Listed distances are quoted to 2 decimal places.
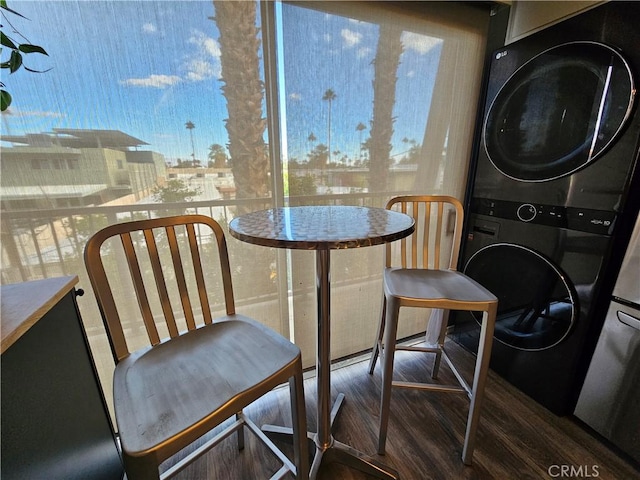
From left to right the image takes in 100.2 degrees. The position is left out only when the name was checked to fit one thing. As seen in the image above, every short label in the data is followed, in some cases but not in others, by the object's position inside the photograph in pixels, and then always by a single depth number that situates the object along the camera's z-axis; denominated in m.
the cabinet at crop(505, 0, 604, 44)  1.21
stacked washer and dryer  1.09
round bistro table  0.75
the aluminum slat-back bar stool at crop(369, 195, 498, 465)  1.06
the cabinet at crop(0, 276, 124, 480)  0.57
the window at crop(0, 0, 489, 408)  1.02
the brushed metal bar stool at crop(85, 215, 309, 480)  0.61
